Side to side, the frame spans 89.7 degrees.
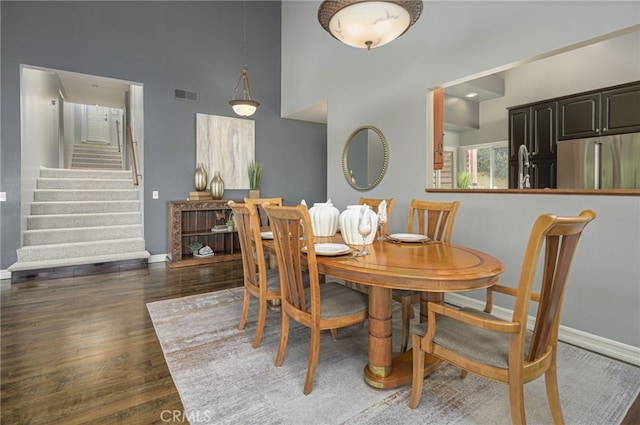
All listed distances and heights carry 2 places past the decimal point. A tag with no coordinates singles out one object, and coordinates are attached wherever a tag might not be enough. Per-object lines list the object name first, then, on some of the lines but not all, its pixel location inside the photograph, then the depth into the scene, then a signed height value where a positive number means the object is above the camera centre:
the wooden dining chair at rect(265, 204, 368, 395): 1.66 -0.50
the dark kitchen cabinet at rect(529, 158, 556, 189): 4.59 +0.54
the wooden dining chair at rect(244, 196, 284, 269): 2.99 -0.08
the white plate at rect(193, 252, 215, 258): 4.87 -0.69
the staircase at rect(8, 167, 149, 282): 4.14 -0.25
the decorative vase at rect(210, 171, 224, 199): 5.15 +0.37
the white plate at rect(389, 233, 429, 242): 2.27 -0.20
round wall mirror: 4.01 +0.70
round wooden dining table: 1.41 -0.30
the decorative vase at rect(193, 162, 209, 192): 5.09 +0.49
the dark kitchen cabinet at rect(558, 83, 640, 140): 3.80 +1.23
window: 6.08 +0.91
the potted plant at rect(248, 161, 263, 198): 5.61 +0.56
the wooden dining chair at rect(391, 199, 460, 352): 2.08 -0.14
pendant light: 5.49 +2.33
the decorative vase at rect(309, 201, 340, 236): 2.48 -0.07
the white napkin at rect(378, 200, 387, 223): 2.29 -0.03
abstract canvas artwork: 5.34 +1.09
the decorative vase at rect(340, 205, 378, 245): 2.13 -0.11
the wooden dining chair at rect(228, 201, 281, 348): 2.17 -0.43
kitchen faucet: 4.61 +0.68
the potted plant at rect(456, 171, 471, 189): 5.04 +0.47
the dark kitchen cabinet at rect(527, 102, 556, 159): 4.57 +1.17
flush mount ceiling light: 1.96 +1.22
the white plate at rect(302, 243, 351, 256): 1.78 -0.23
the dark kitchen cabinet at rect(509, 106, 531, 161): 4.90 +1.27
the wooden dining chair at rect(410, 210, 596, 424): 1.18 -0.56
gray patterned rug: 1.57 -0.99
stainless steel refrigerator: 3.81 +0.60
